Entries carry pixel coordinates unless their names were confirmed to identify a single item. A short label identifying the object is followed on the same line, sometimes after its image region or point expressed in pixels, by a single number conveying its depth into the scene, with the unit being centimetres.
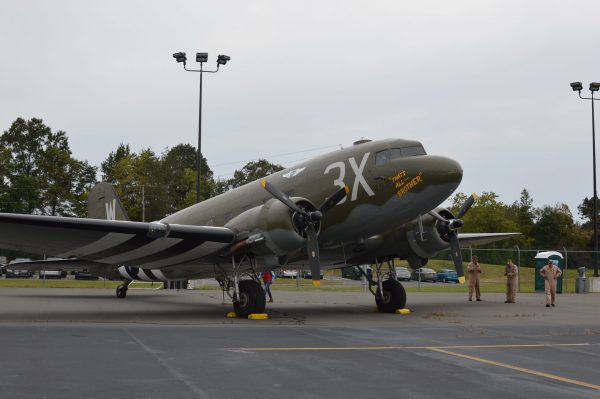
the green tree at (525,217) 9894
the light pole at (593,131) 3788
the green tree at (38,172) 7738
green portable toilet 3444
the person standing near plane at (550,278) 2316
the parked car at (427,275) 6019
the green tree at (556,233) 9881
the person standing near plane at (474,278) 2602
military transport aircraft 1602
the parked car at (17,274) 5847
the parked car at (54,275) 5850
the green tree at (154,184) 8500
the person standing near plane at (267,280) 2512
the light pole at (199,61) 3431
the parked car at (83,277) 5505
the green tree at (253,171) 10175
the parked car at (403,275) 5753
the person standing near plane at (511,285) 2514
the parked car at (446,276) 5894
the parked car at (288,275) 6384
